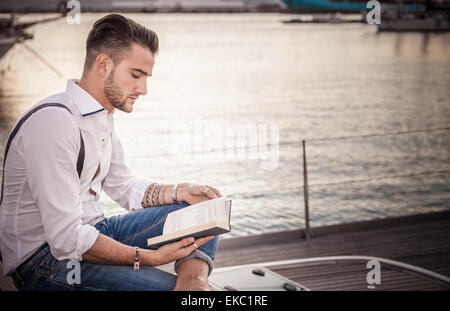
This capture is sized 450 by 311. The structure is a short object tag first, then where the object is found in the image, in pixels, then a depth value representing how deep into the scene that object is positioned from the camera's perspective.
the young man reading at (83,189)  2.35
